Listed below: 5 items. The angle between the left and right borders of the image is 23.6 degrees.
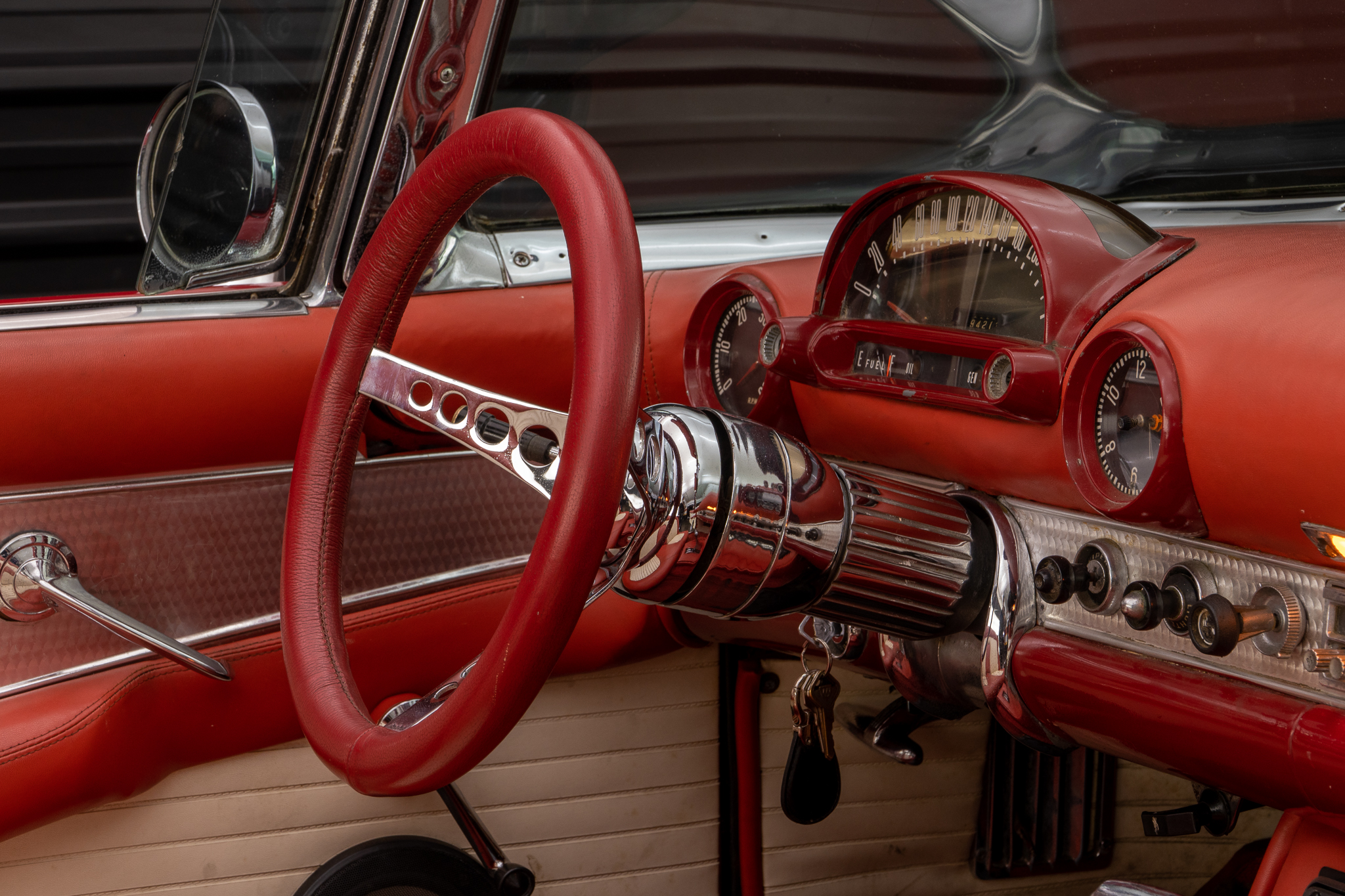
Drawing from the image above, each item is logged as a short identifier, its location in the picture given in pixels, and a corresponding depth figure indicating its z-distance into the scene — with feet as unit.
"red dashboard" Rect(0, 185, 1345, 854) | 5.47
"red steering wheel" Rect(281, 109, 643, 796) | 5.33
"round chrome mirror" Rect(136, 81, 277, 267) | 6.50
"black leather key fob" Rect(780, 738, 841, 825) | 6.34
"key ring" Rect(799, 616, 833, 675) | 6.30
